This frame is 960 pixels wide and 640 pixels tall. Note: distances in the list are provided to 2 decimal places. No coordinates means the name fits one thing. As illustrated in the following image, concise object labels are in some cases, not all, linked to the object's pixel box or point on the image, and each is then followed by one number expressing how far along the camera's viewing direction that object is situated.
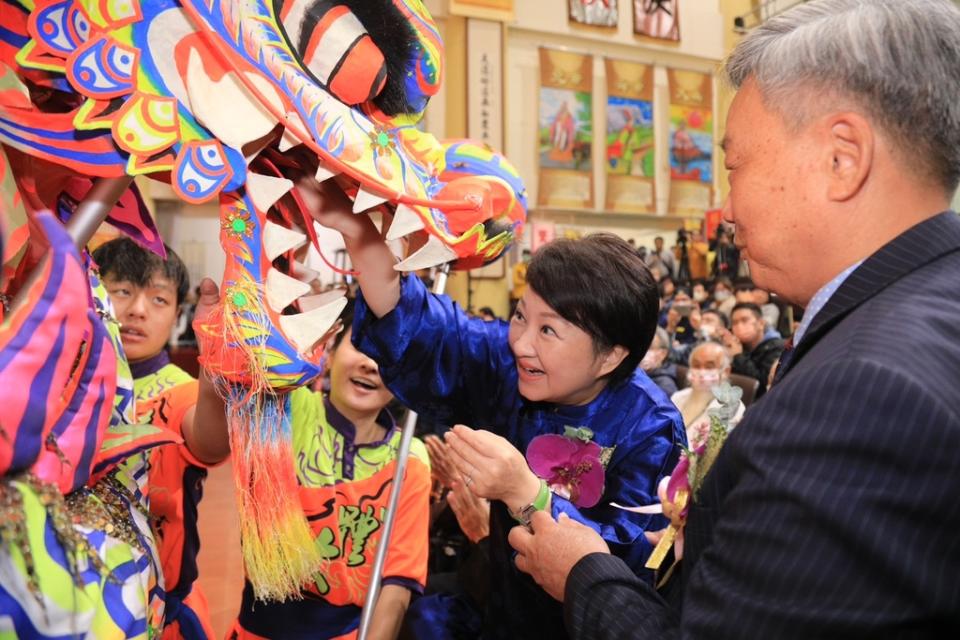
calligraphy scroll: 10.06
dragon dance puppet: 0.65
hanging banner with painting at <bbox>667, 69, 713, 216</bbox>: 11.52
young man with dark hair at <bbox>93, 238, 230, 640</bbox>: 1.23
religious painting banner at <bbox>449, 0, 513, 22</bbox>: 9.57
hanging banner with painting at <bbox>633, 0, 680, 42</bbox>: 11.24
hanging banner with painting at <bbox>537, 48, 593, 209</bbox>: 10.79
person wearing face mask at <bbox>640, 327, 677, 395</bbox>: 4.21
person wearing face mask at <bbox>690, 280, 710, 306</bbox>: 8.36
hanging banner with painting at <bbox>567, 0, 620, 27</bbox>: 10.90
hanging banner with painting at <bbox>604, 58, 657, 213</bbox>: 11.22
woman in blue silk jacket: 1.18
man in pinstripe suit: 0.58
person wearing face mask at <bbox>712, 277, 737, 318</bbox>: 7.28
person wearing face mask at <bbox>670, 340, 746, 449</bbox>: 3.13
